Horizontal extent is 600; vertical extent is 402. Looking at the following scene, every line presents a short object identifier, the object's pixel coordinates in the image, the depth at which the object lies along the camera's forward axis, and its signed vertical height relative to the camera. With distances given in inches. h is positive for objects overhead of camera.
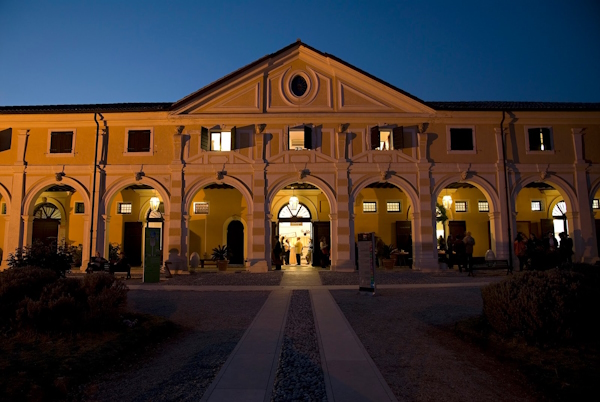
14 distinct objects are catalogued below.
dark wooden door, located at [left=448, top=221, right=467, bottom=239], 953.5 +33.5
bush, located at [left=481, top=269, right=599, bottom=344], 242.4 -40.4
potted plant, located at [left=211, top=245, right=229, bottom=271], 807.7 -25.0
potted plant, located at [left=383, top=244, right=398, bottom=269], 792.3 -24.2
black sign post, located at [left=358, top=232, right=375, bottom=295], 464.0 -22.4
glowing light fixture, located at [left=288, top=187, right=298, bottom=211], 842.0 +86.1
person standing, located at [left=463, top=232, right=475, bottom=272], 700.0 -3.7
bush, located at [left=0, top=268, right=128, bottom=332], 275.7 -38.4
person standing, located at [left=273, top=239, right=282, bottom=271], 781.3 -21.9
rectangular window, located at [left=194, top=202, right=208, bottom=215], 935.7 +82.0
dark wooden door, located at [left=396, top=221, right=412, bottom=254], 938.7 +25.1
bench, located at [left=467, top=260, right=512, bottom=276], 644.7 -37.8
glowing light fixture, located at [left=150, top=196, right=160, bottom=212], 803.2 +83.2
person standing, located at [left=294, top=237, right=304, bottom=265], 938.7 -15.8
